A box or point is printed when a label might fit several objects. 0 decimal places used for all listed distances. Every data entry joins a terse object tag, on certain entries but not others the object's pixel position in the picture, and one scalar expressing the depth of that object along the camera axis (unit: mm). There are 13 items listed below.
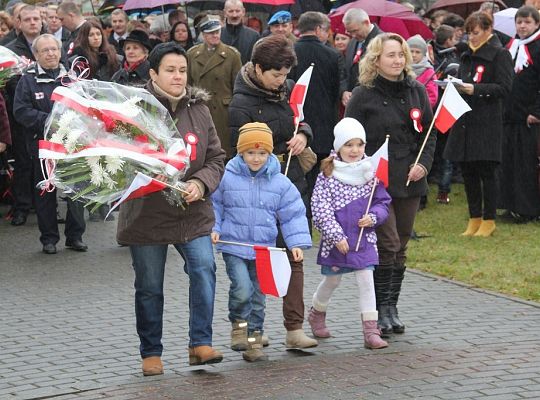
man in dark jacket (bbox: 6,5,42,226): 14117
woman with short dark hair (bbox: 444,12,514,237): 12898
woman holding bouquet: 7320
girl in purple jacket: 8180
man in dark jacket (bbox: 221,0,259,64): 15773
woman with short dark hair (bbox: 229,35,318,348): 8070
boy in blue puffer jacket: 7801
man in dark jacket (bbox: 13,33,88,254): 12258
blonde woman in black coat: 8555
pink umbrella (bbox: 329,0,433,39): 16878
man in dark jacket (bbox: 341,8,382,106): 14051
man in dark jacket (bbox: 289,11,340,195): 13680
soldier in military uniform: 14562
